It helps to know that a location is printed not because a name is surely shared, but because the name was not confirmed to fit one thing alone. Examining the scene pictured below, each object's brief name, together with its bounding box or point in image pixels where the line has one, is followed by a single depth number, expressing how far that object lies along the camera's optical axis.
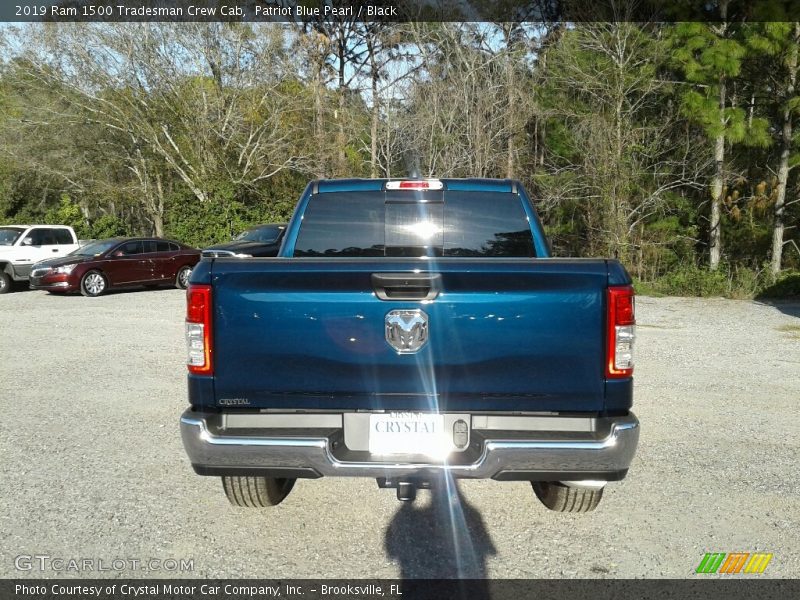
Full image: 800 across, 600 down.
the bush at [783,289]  15.82
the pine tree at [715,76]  18.16
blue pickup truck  2.89
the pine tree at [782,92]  17.62
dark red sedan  16.02
